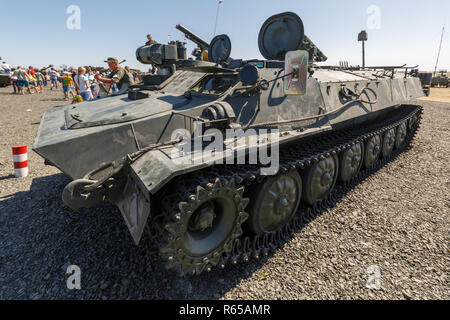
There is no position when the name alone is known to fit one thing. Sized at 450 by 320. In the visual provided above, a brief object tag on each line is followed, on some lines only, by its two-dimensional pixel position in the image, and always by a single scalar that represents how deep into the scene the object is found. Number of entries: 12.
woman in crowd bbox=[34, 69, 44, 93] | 25.35
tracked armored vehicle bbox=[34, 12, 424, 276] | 2.96
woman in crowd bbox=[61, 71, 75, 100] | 16.90
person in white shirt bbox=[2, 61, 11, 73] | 28.75
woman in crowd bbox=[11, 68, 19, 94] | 22.33
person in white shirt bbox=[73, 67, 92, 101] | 10.41
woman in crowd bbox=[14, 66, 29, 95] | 21.80
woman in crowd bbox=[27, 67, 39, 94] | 23.35
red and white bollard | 5.96
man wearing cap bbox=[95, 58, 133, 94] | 7.31
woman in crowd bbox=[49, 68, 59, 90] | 27.62
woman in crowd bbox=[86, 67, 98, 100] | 16.03
